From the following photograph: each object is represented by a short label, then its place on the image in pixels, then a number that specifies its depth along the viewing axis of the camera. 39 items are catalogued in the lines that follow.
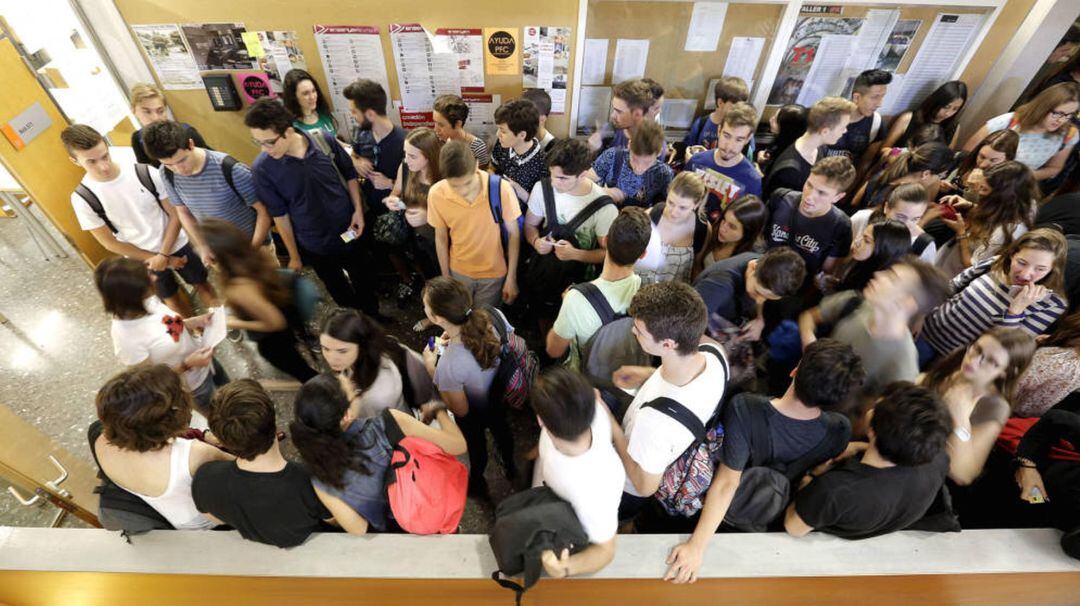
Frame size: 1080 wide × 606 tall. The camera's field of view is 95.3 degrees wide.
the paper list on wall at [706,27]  4.00
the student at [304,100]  3.73
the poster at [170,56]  3.72
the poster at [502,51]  3.92
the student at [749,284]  2.23
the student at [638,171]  3.08
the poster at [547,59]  3.95
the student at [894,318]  2.26
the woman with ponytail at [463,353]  2.08
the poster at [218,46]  3.74
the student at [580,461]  1.55
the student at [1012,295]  2.36
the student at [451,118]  3.39
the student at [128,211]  2.84
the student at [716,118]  3.84
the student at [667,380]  1.74
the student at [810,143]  3.25
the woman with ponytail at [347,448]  1.68
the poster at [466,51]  3.91
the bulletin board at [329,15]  3.64
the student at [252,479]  1.66
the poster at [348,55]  3.83
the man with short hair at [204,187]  2.77
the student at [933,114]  4.23
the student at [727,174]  3.26
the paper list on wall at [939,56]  4.23
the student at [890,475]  1.65
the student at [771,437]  1.83
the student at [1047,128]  3.40
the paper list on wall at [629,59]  4.14
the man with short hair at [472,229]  2.67
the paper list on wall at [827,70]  4.27
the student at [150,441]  1.73
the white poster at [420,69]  3.89
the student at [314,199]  2.84
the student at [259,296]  2.44
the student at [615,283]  2.20
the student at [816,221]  2.73
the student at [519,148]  3.16
